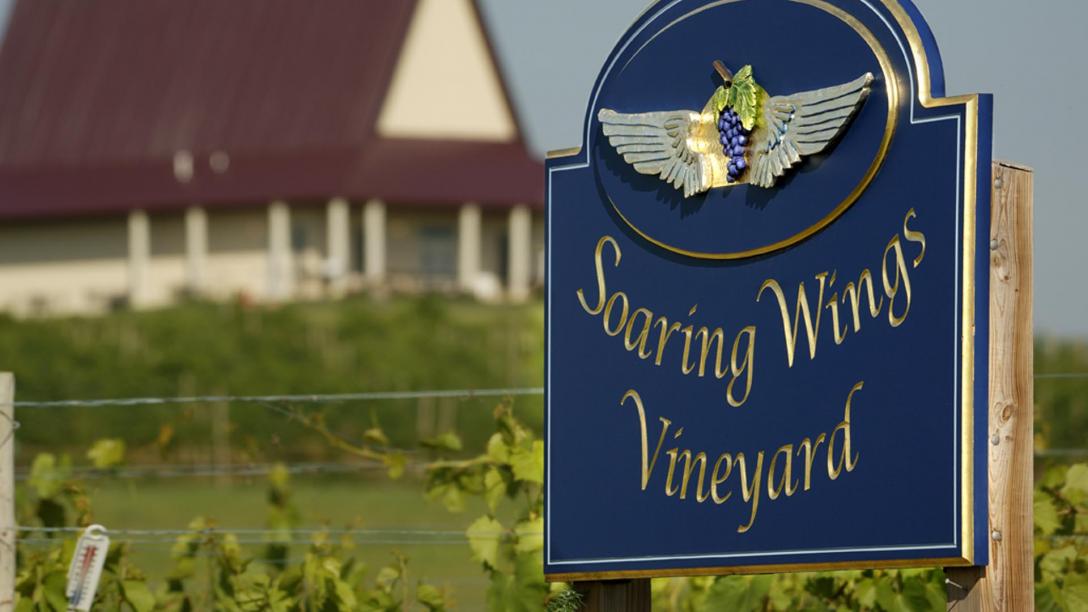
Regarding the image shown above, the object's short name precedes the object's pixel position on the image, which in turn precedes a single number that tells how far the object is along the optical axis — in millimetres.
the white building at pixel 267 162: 87000
